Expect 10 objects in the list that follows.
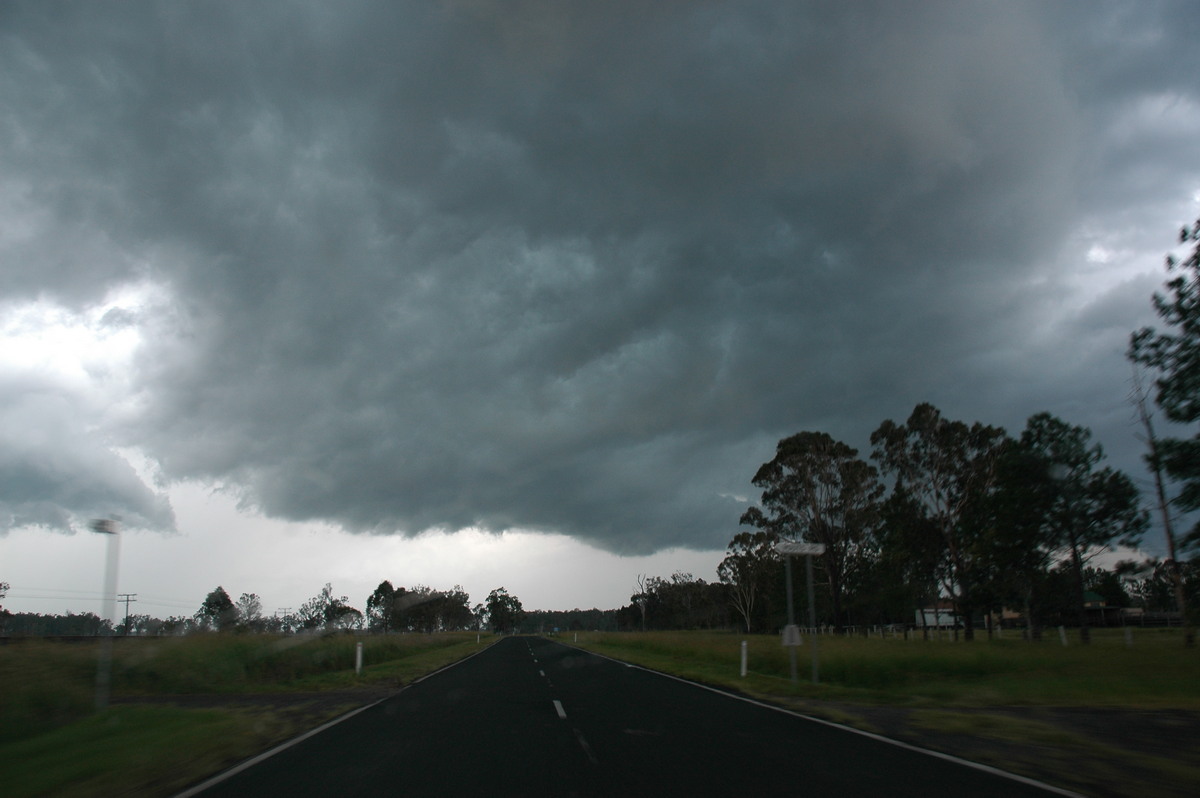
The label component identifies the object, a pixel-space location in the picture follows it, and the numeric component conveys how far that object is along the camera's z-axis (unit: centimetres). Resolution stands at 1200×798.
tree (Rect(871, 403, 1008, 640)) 5106
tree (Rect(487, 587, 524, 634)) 18425
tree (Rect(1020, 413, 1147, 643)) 4500
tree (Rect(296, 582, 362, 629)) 14125
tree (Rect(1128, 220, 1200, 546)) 2481
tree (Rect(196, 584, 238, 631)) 11834
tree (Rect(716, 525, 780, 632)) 7031
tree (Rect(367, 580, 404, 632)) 14488
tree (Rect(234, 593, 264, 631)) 11926
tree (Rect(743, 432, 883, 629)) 5584
